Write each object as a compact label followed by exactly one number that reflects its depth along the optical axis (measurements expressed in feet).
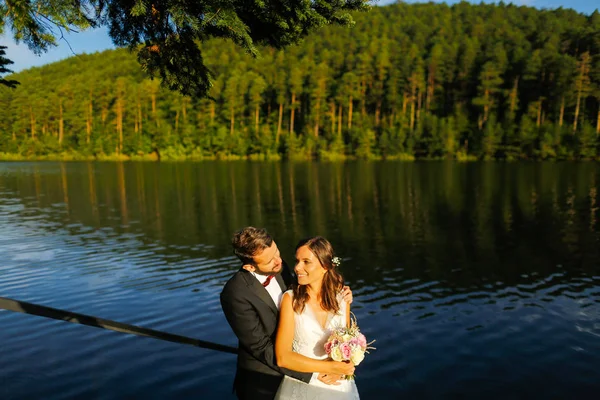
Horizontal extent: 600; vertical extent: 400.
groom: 12.22
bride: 11.97
